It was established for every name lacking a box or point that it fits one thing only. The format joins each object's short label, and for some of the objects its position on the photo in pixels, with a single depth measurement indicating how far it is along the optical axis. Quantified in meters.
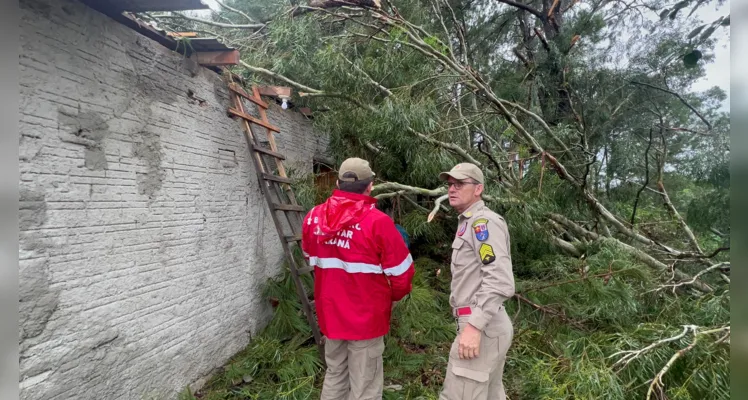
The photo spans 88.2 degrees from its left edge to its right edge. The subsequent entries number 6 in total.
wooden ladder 3.48
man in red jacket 2.32
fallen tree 3.50
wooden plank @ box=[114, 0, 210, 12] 2.01
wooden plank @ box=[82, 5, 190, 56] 2.25
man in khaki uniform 1.96
